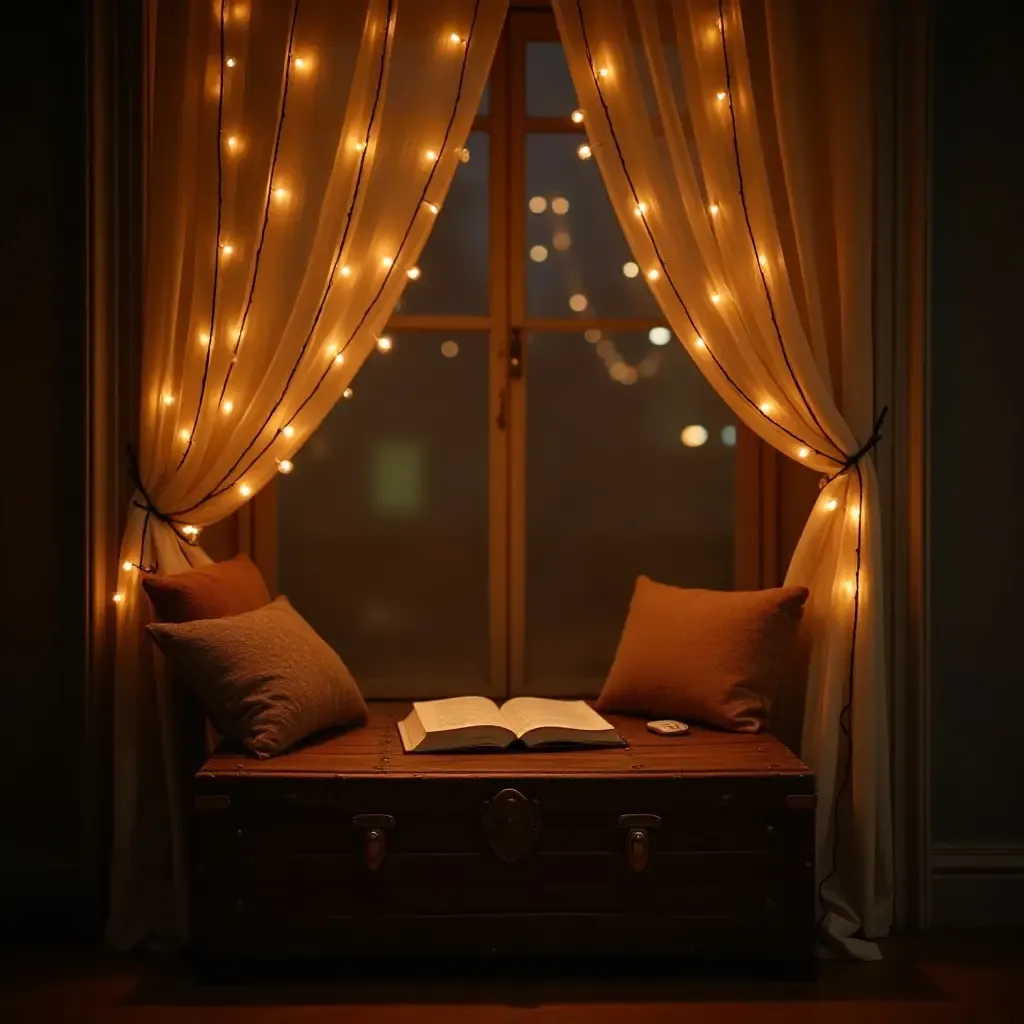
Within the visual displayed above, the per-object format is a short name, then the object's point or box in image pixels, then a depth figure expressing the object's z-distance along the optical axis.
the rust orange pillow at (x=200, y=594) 2.61
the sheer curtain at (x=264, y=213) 2.75
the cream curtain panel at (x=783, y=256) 2.74
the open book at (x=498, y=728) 2.59
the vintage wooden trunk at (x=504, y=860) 2.43
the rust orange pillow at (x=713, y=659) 2.73
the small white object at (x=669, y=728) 2.71
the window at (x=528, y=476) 3.26
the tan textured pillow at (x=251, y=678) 2.51
